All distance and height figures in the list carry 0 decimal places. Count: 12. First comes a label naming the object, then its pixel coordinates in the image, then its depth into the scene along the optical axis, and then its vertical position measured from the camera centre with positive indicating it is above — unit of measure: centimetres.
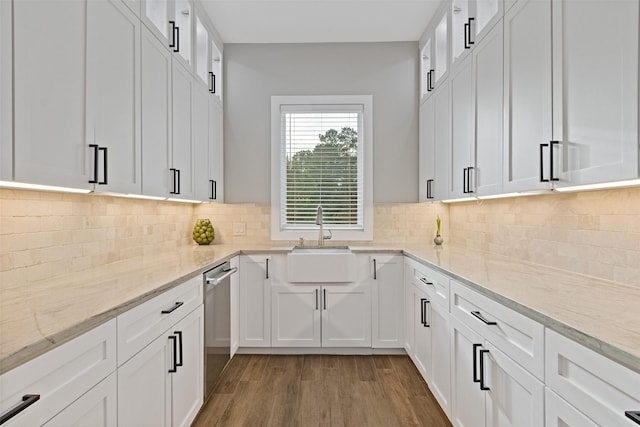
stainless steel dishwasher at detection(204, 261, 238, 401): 254 -73
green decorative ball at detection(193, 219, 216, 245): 375 -17
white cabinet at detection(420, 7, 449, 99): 318 +137
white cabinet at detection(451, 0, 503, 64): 238 +123
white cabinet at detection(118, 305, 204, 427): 150 -72
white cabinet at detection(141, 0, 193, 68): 241 +124
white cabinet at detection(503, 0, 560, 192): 176 +58
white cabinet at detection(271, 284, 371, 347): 344 -85
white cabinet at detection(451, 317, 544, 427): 136 -67
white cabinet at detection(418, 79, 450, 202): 316 +60
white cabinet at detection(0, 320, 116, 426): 90 -43
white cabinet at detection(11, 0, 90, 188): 128 +42
